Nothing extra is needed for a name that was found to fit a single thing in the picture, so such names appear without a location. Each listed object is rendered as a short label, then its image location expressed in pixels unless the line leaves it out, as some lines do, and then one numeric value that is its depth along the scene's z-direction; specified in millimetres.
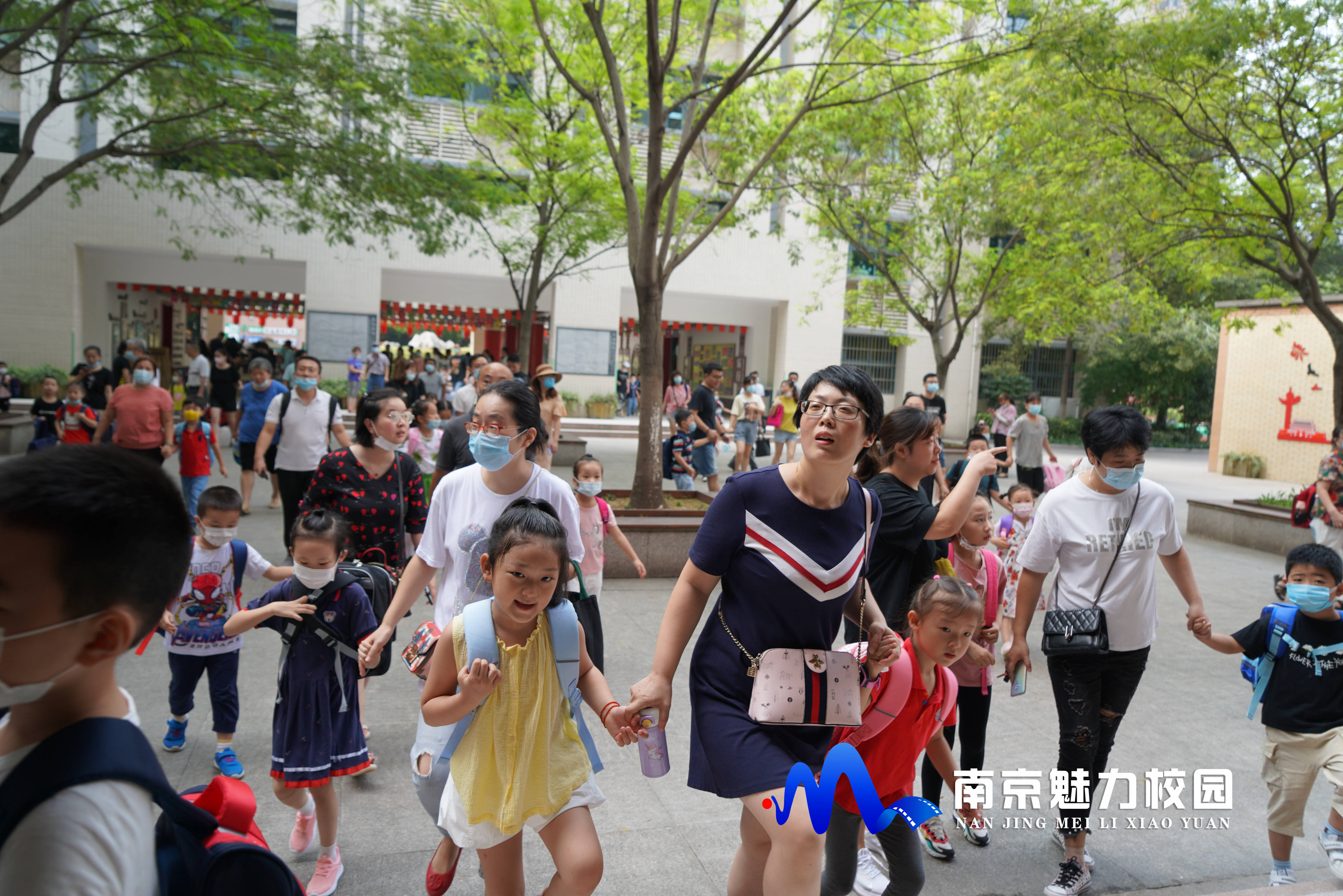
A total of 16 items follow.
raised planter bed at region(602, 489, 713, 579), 8445
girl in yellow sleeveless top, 2541
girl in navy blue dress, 3334
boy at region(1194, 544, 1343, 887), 3572
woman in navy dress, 2611
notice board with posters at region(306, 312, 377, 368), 23969
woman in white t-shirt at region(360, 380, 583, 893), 3369
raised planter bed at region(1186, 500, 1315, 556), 11281
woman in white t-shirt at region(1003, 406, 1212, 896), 3602
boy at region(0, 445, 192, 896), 1153
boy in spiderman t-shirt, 4055
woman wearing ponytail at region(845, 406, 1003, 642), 3459
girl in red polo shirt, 2889
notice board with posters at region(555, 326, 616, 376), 26219
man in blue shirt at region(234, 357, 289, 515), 9102
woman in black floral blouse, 4438
